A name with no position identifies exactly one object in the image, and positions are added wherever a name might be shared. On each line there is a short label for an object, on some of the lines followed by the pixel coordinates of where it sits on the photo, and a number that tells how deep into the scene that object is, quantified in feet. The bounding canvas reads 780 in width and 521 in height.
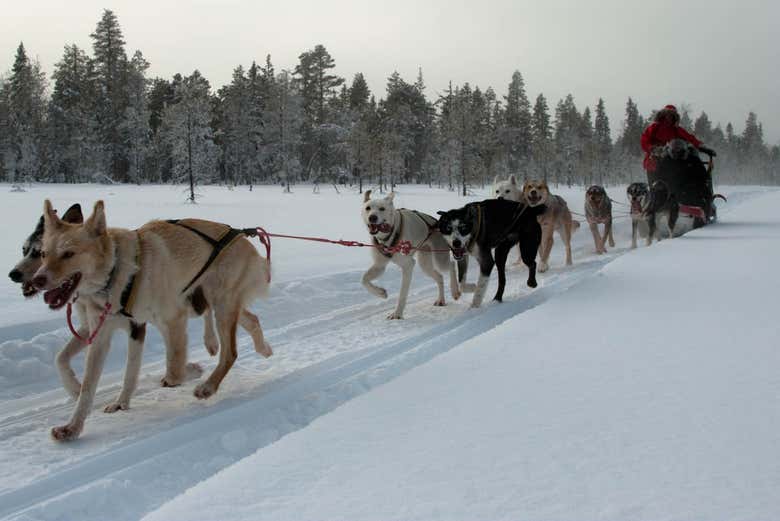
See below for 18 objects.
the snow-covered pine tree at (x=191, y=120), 99.50
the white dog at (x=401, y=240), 19.48
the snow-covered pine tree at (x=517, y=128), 185.57
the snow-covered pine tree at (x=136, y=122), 145.96
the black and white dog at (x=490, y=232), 20.36
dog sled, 37.06
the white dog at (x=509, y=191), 29.35
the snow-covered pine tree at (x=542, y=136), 187.83
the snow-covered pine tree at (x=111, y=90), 148.77
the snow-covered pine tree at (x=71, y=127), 142.82
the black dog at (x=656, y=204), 32.86
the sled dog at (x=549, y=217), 28.14
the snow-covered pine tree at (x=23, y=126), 140.26
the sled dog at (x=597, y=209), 33.04
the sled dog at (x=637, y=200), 33.12
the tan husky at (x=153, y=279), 9.75
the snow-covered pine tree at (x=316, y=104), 162.09
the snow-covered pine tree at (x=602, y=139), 217.19
